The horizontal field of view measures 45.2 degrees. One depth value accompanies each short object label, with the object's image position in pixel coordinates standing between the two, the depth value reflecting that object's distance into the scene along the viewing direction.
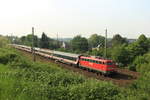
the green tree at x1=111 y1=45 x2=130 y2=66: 35.12
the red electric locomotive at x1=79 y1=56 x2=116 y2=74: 23.23
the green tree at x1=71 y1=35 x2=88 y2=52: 71.62
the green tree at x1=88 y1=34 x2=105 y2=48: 101.82
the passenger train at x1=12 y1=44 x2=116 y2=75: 23.44
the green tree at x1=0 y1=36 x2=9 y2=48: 53.09
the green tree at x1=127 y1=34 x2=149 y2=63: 36.06
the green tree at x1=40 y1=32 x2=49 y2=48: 78.81
